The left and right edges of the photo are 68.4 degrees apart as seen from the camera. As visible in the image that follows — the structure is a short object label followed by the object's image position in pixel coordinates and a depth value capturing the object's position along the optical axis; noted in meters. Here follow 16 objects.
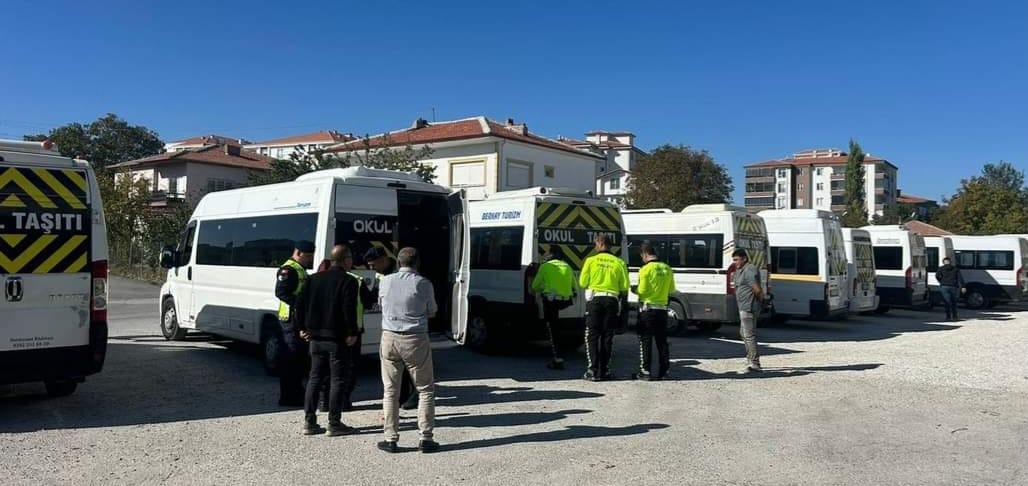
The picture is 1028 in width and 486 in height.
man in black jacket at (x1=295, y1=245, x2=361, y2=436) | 6.32
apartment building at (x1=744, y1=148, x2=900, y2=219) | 104.25
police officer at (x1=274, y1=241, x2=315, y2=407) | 7.16
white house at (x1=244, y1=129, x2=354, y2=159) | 93.12
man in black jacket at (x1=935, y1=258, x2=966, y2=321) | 19.12
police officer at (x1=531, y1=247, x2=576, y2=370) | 10.02
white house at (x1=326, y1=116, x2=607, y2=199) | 37.44
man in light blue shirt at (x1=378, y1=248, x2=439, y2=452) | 5.87
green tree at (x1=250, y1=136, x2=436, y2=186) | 26.30
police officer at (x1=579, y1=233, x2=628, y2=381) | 9.29
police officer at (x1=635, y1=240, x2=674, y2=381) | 9.45
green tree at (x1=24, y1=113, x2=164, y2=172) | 66.62
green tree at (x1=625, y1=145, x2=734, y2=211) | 41.84
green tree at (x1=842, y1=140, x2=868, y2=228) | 75.30
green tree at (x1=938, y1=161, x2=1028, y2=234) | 46.12
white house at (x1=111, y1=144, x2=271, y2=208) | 50.12
